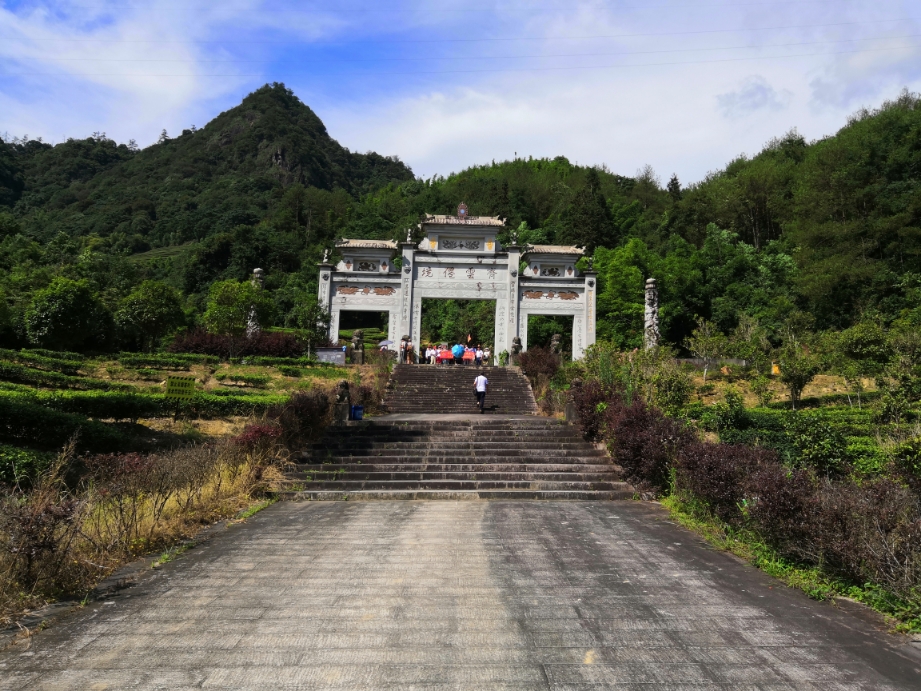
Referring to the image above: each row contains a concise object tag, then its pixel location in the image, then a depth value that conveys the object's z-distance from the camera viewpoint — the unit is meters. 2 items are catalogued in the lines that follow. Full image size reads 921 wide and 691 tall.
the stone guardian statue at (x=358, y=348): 23.56
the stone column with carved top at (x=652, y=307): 29.67
